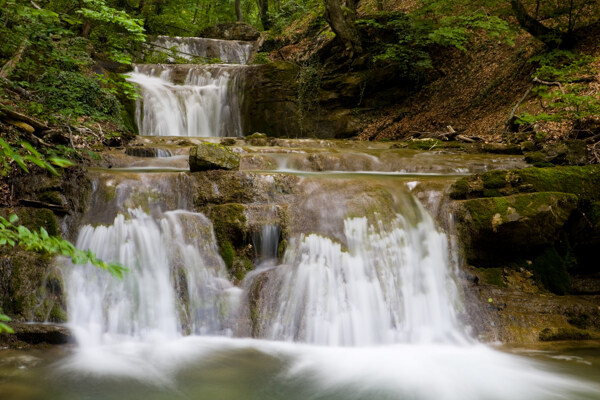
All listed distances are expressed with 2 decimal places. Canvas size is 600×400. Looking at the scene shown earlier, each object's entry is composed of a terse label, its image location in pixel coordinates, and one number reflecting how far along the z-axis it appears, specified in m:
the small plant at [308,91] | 14.12
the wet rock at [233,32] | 21.44
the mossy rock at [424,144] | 10.05
